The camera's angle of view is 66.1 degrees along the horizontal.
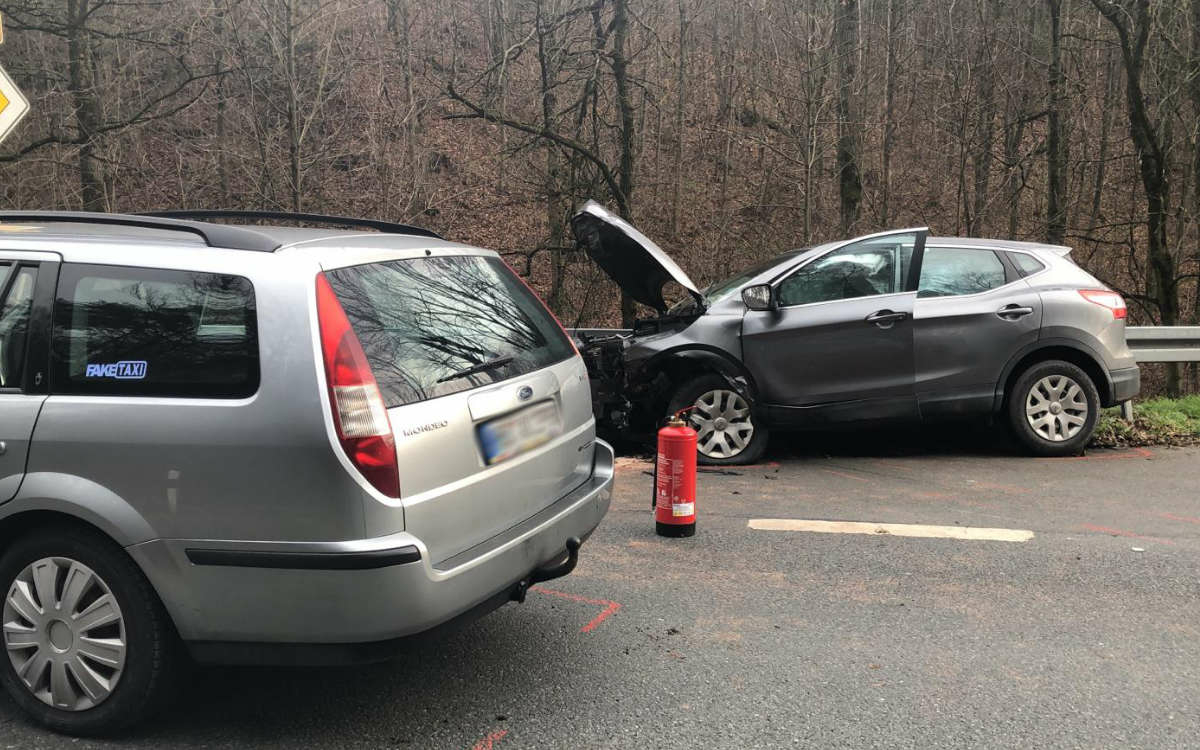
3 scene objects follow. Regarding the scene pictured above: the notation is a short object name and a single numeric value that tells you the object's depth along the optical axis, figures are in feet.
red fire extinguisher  17.83
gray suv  24.13
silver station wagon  9.20
